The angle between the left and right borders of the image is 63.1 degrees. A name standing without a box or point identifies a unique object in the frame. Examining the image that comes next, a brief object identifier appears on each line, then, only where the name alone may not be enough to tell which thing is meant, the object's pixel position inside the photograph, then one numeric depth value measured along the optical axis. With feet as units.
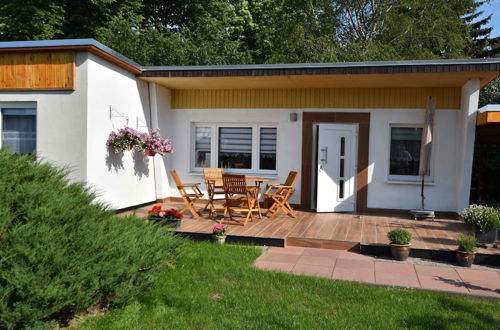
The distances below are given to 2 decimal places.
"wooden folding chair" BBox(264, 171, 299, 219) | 26.50
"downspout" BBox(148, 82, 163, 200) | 30.81
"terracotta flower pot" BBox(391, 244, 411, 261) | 18.39
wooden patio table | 25.54
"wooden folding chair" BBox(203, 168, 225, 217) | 25.87
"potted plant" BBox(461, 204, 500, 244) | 19.63
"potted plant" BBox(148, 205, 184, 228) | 21.93
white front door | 29.22
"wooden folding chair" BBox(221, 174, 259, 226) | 23.91
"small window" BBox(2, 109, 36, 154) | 25.12
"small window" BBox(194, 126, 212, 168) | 33.63
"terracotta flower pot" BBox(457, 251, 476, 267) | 17.75
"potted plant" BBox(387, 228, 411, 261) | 18.37
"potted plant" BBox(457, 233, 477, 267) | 17.75
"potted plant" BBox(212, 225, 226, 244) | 20.70
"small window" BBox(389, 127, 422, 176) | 30.22
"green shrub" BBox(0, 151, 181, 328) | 9.59
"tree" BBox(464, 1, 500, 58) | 93.56
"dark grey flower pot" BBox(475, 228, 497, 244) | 19.84
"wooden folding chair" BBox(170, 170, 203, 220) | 25.38
